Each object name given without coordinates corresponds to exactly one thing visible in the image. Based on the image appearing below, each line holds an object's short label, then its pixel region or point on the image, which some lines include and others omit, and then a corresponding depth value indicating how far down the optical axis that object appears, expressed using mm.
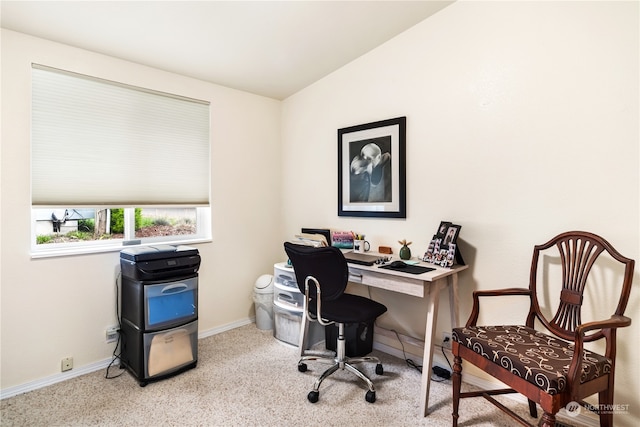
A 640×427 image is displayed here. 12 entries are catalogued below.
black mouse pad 2076
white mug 2816
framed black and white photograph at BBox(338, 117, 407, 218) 2631
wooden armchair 1366
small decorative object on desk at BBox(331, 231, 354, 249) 2881
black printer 2221
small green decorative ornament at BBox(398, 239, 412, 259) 2475
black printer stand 2221
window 2270
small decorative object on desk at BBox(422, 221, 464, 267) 2182
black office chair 2049
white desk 1950
